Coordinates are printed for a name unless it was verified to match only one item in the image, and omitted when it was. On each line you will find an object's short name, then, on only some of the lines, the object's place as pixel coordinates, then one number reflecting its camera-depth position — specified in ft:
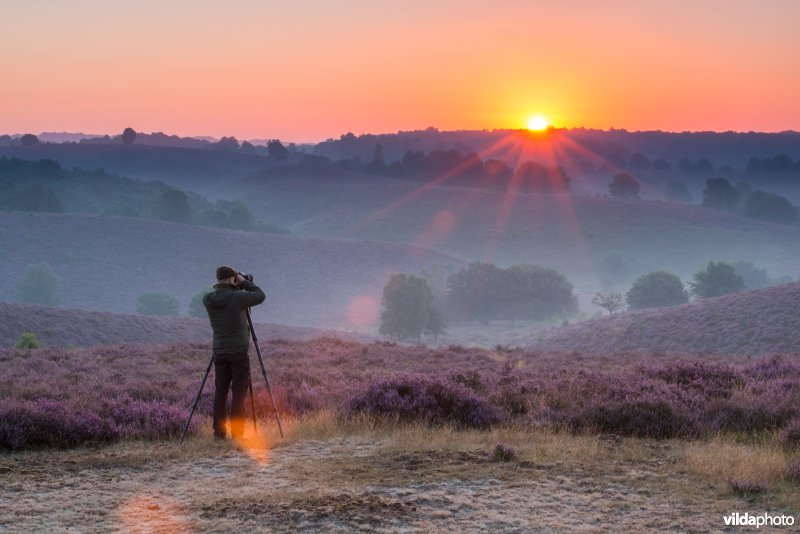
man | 36.91
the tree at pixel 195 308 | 309.30
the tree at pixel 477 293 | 354.54
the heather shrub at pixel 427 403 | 44.16
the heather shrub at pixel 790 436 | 37.45
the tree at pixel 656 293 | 333.83
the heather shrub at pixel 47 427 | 37.99
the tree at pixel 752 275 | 422.00
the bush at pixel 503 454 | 34.37
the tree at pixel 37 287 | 339.77
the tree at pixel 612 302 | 313.79
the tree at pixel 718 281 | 332.60
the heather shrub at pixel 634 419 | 41.45
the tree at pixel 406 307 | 297.12
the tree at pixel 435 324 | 296.10
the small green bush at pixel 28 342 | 134.51
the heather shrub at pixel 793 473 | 30.45
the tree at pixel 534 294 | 355.15
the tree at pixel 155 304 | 334.03
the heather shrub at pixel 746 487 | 28.81
